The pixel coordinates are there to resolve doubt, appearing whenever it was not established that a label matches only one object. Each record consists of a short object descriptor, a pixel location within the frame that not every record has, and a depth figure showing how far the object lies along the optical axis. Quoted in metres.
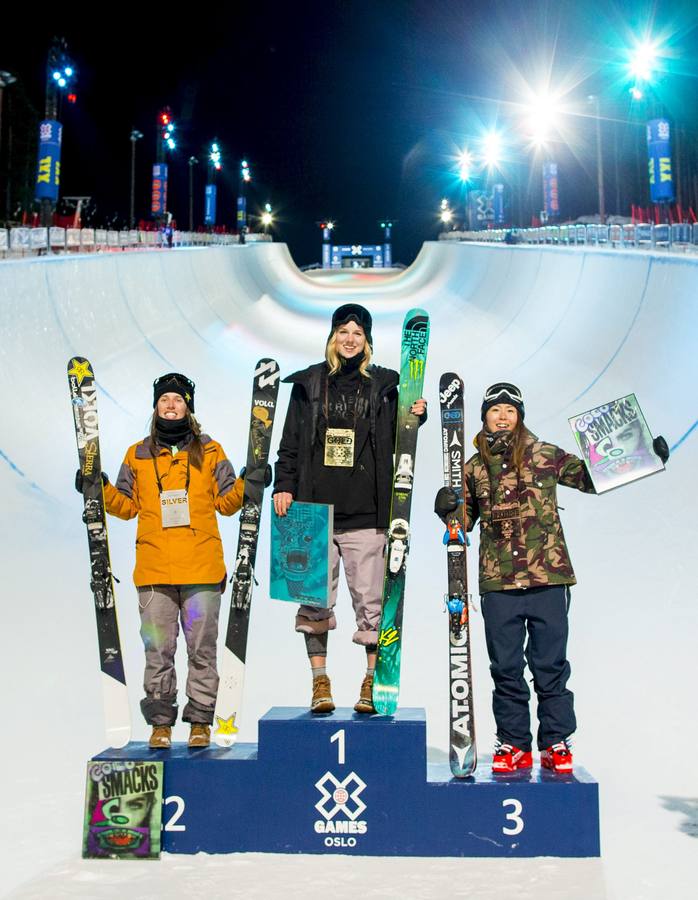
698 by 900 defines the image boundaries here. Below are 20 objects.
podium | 4.04
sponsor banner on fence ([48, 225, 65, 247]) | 21.95
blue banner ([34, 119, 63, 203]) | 25.78
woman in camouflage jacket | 4.22
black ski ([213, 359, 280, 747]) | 4.44
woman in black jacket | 4.43
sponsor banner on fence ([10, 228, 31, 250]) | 19.84
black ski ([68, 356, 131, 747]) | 4.45
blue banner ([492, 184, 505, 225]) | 70.54
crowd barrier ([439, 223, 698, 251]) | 20.22
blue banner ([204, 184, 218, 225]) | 78.03
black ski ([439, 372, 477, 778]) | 4.15
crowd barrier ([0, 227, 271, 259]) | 19.91
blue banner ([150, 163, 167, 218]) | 52.62
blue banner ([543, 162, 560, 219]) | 55.12
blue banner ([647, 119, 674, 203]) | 33.03
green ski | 4.28
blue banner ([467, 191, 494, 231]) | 77.75
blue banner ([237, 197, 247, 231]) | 77.94
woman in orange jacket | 4.39
